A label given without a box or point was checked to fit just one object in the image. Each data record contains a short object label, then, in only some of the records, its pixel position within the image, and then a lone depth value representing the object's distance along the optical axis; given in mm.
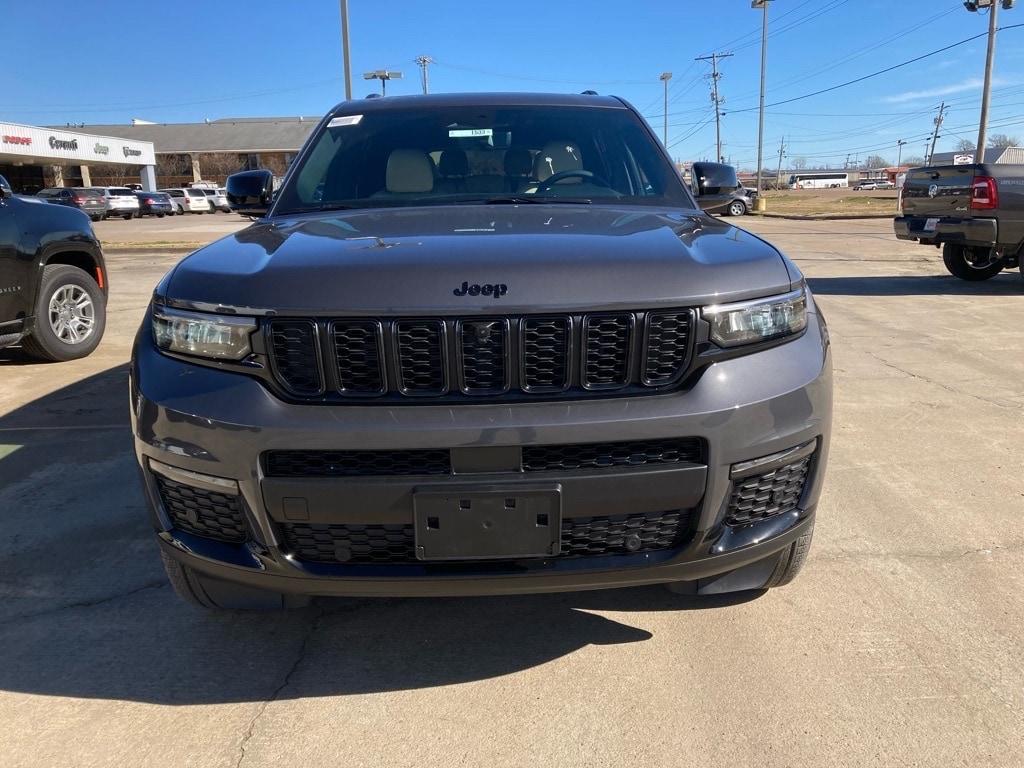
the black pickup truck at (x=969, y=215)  9664
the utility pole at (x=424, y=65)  68688
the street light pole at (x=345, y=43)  18859
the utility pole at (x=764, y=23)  52106
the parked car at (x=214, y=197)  48438
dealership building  52625
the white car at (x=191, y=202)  46594
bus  137625
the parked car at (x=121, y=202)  39688
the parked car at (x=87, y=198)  35562
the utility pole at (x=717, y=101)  79125
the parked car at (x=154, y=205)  42219
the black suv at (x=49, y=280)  6004
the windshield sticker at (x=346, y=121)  3772
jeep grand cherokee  2008
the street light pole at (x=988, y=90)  28406
